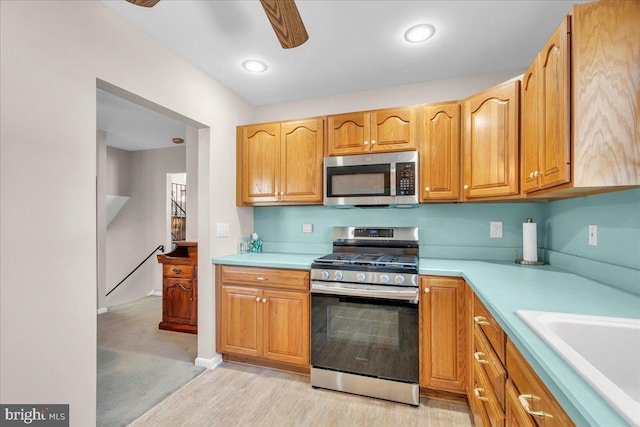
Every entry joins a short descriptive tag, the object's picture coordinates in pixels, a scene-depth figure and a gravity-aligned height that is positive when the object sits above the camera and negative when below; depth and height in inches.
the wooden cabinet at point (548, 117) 49.9 +18.9
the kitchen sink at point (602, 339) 34.8 -15.7
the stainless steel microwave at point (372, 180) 91.0 +11.1
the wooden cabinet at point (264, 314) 89.7 -32.1
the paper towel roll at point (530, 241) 83.3 -8.0
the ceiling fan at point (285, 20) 48.6 +34.6
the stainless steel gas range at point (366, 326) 78.3 -31.5
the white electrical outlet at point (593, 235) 62.0 -4.7
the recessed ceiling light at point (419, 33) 72.6 +46.5
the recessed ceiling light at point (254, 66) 89.5 +46.7
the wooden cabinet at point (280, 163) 102.4 +19.0
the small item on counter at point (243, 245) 113.7 -12.2
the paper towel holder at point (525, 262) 83.4 -14.0
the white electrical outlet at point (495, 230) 94.0 -5.3
